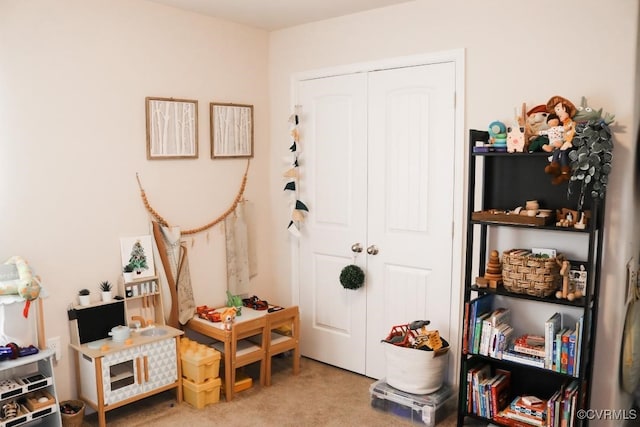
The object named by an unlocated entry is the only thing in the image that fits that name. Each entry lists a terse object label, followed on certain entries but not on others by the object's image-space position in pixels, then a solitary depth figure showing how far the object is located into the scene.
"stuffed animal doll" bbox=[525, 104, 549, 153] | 2.63
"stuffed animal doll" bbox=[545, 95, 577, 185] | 2.48
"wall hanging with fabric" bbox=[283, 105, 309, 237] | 3.93
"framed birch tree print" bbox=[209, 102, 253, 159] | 3.76
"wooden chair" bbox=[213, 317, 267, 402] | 3.37
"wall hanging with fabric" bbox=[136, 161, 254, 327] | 3.47
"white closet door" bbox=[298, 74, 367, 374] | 3.66
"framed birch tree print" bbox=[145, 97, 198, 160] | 3.41
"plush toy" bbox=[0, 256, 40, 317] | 2.62
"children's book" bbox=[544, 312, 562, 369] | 2.63
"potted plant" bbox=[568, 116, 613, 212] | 2.41
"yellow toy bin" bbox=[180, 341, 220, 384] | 3.24
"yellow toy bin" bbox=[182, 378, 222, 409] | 3.24
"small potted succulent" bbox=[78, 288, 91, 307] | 3.11
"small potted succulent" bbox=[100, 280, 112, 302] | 3.21
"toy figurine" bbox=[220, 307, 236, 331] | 3.40
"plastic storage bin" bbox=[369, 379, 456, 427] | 3.07
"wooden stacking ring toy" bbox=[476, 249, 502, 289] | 2.83
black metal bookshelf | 2.57
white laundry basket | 3.11
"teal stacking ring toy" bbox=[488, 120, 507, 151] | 2.76
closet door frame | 3.15
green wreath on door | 3.61
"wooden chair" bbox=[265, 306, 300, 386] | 3.59
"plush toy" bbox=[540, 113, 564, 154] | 2.54
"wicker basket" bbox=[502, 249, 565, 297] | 2.63
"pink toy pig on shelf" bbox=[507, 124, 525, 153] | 2.66
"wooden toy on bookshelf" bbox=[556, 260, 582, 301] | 2.57
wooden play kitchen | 2.97
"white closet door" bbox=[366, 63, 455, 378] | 3.26
